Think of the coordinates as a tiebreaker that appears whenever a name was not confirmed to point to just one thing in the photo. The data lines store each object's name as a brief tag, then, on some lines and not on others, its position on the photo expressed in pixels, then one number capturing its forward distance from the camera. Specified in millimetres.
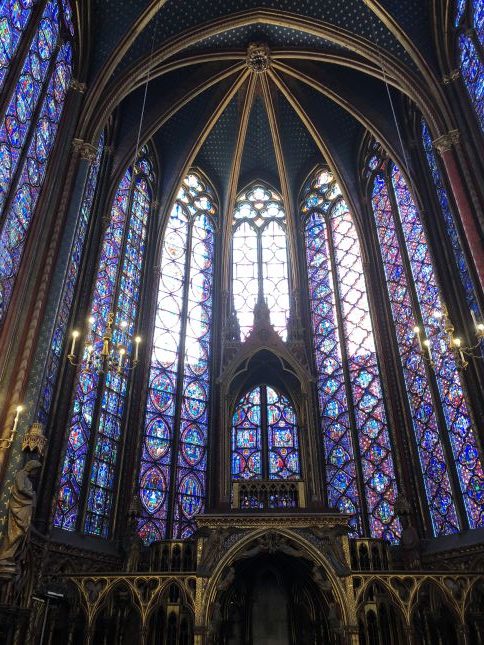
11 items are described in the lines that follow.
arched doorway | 11414
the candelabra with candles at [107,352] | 8650
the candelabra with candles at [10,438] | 9023
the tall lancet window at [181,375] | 14648
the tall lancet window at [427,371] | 12633
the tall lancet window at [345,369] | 14711
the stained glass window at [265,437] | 15000
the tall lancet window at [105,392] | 12867
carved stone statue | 8477
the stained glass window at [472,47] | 12789
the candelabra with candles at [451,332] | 8594
